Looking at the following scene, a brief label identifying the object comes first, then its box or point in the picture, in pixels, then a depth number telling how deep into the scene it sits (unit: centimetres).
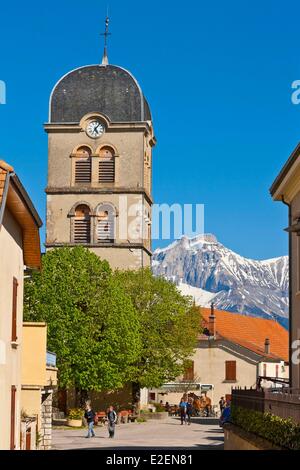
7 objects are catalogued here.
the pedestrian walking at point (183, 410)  6365
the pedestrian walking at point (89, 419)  4834
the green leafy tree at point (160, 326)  7243
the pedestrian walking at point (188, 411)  6462
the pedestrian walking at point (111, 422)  4862
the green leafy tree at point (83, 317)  6184
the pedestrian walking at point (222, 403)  7219
